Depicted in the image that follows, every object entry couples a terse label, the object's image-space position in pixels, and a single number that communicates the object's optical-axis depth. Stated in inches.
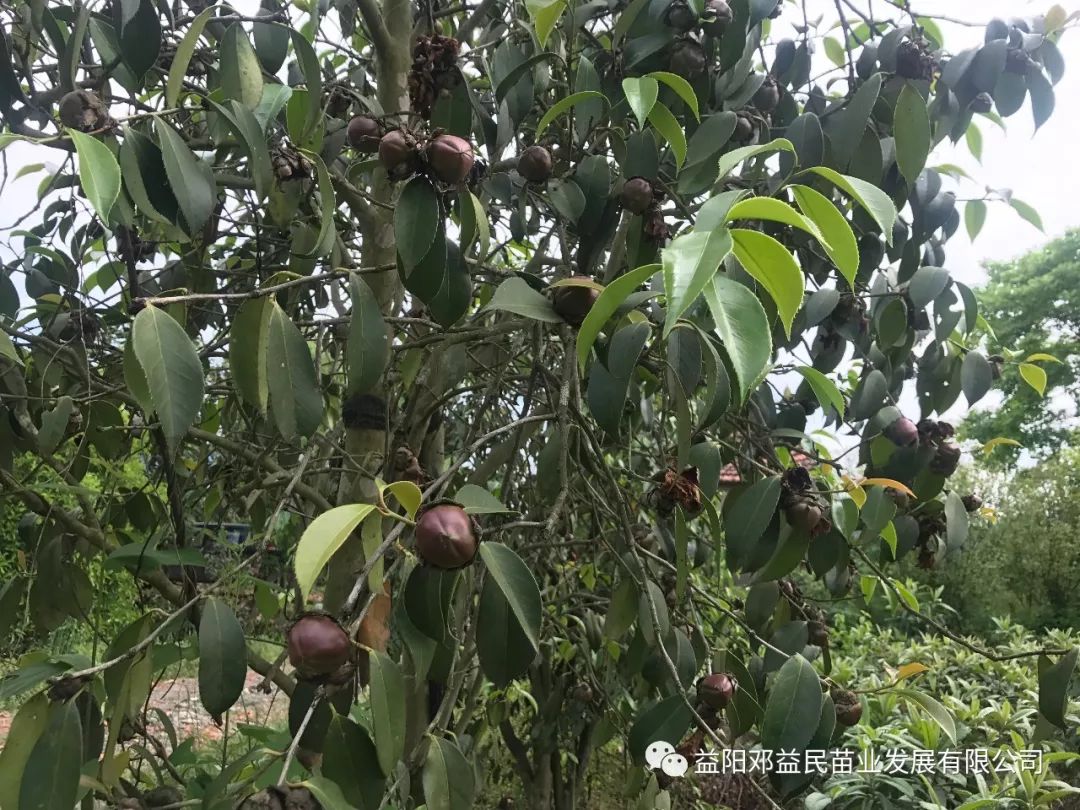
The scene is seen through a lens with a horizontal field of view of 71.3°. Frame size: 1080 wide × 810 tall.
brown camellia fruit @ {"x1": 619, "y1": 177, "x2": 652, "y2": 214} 35.9
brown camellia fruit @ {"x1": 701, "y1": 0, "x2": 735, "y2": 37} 35.4
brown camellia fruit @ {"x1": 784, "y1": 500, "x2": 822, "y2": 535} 35.6
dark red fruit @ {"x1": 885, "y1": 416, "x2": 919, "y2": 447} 42.4
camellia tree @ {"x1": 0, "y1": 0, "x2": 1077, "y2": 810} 23.5
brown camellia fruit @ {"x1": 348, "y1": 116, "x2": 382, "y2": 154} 33.0
